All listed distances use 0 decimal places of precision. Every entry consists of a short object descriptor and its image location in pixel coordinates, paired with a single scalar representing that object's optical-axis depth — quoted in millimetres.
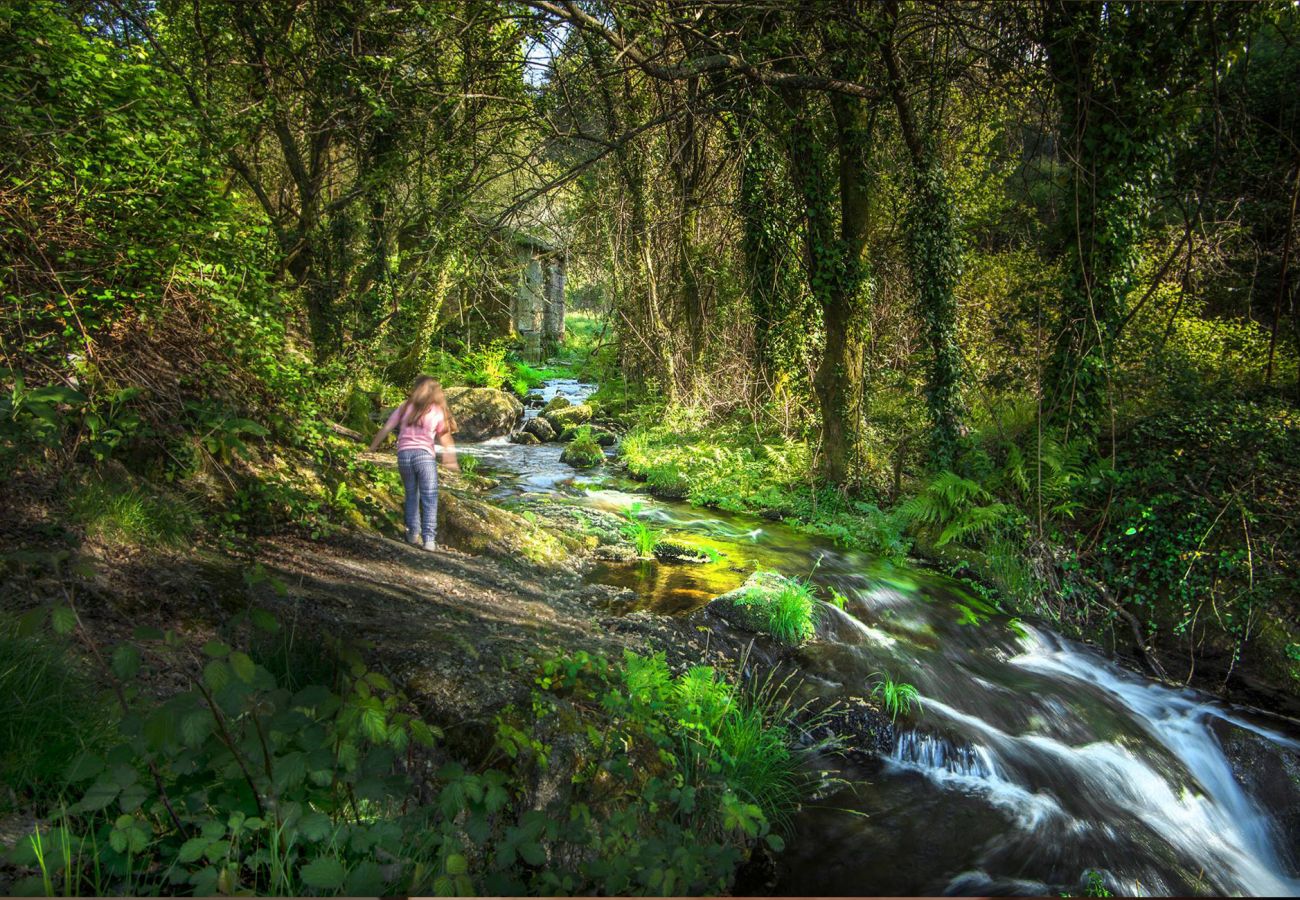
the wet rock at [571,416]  16925
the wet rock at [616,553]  7574
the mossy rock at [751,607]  5855
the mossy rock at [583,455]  13302
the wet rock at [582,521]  8242
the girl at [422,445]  6379
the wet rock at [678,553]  7621
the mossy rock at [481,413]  16203
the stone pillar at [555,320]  27906
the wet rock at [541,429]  16234
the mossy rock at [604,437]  15383
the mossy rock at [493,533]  7141
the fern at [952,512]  8125
